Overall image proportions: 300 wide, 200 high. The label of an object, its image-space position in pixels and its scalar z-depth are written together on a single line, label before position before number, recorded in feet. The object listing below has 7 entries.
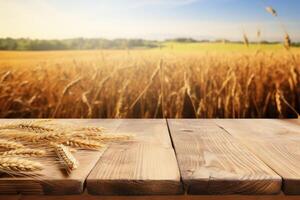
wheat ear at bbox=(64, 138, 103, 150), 3.43
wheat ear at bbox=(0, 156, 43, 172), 2.62
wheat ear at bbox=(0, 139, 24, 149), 3.18
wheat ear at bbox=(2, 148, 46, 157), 3.00
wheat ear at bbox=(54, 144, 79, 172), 2.73
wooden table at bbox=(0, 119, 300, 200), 2.55
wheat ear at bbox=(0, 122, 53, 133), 3.93
